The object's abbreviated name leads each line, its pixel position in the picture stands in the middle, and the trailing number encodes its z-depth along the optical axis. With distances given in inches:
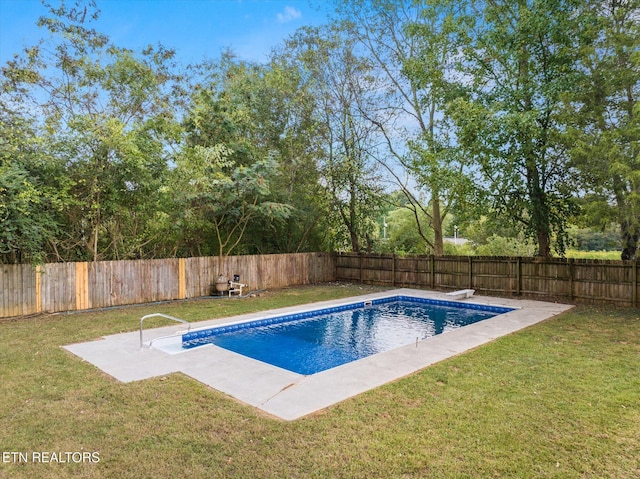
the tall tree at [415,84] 448.8
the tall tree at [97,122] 353.7
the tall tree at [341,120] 587.2
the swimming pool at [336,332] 252.8
